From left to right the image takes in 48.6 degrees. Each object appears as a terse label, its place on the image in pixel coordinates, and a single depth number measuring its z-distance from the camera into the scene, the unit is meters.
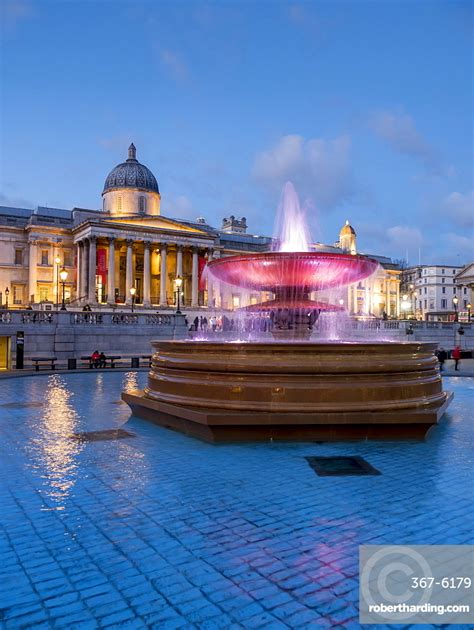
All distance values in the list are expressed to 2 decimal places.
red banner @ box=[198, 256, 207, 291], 66.94
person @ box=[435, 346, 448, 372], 25.55
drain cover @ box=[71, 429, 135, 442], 8.41
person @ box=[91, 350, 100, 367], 24.29
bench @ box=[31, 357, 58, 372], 22.34
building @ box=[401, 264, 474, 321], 110.69
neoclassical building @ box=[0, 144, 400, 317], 60.59
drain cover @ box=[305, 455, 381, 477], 6.36
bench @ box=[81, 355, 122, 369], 24.26
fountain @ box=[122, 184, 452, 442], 7.98
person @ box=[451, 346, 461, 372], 24.45
